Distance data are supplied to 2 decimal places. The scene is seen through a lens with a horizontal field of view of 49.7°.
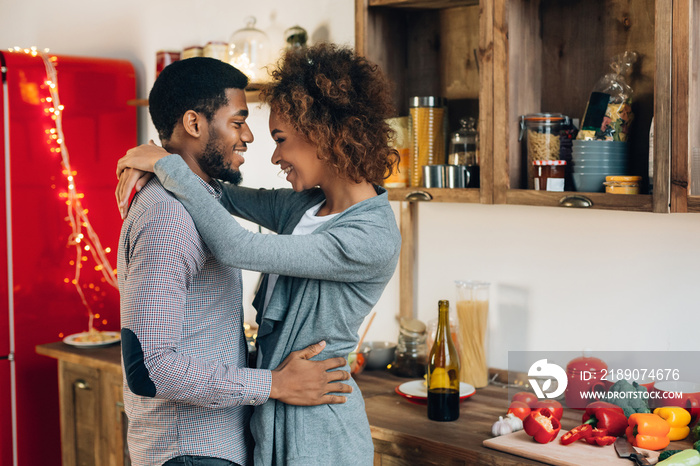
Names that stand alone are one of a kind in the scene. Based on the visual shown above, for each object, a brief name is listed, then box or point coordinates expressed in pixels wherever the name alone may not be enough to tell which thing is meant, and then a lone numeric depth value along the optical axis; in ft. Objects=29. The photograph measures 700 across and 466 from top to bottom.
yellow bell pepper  5.95
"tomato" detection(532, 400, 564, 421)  6.18
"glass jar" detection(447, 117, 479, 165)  7.33
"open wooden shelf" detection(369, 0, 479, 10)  7.37
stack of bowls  6.12
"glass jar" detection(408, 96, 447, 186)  7.43
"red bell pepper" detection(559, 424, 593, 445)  5.76
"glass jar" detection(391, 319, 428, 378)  8.08
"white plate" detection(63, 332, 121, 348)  9.64
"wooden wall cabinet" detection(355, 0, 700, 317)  5.46
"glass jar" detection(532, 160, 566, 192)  6.35
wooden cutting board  5.41
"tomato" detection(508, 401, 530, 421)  6.35
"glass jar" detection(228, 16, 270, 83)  9.34
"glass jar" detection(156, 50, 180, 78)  10.58
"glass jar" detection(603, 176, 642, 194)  5.85
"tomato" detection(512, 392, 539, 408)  6.61
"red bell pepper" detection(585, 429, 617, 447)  5.73
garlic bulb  6.14
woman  4.81
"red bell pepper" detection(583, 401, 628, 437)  5.94
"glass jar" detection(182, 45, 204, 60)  9.98
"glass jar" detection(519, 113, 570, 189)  6.50
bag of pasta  6.22
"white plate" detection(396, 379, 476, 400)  7.10
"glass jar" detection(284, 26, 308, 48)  9.07
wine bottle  6.52
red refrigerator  10.17
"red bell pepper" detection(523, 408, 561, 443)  5.79
